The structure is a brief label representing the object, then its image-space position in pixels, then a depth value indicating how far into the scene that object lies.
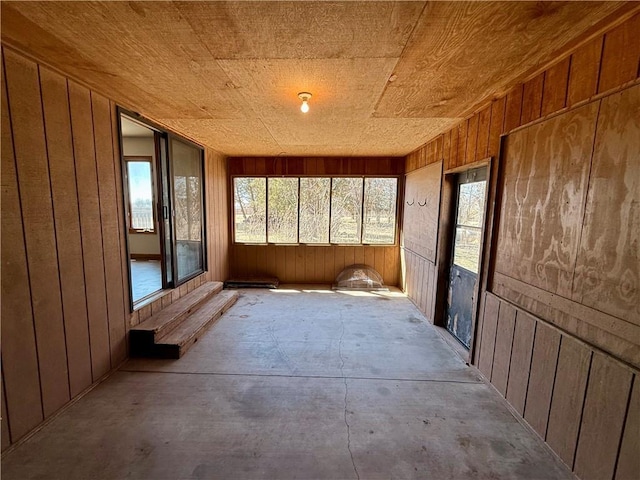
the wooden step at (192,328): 2.53
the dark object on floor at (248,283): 4.85
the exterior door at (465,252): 2.65
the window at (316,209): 5.02
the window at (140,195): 5.22
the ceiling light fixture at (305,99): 2.12
